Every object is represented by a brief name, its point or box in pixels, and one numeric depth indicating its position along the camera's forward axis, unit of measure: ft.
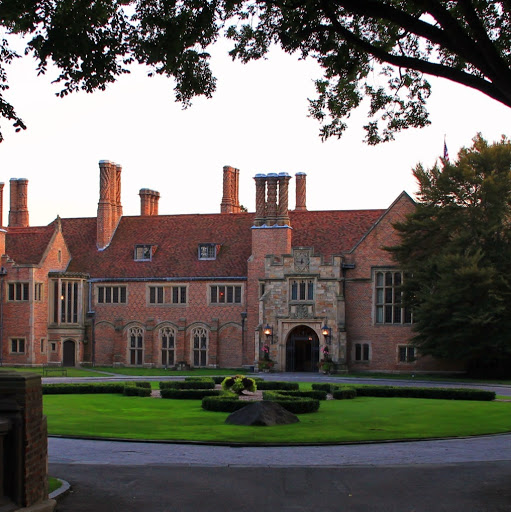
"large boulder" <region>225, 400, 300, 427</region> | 69.28
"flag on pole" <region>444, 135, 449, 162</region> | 161.07
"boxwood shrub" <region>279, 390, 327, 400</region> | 96.17
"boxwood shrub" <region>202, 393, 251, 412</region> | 81.92
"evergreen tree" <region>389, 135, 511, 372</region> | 139.64
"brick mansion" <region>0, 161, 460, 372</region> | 164.76
